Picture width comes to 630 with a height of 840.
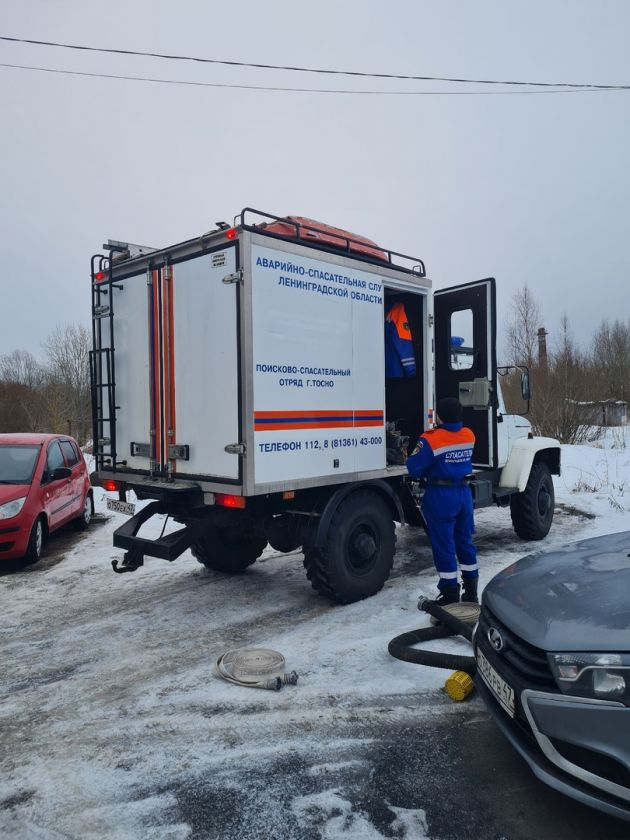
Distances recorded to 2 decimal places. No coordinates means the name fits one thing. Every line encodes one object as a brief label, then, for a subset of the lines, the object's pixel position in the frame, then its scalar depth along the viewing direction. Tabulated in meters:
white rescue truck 4.70
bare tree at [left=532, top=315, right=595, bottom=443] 18.47
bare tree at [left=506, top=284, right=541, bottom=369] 23.64
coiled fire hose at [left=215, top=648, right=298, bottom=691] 3.82
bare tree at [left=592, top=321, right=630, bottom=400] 24.36
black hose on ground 3.79
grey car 2.21
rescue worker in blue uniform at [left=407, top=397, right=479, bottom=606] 5.00
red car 6.83
